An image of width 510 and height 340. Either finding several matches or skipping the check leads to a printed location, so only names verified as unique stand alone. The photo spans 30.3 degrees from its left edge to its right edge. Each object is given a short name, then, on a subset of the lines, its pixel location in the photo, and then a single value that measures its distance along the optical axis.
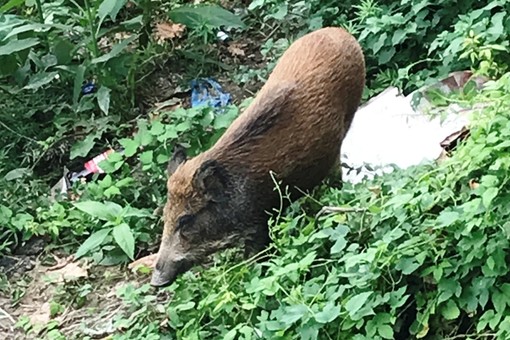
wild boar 4.36
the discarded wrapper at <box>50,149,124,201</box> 5.63
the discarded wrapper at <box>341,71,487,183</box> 4.86
